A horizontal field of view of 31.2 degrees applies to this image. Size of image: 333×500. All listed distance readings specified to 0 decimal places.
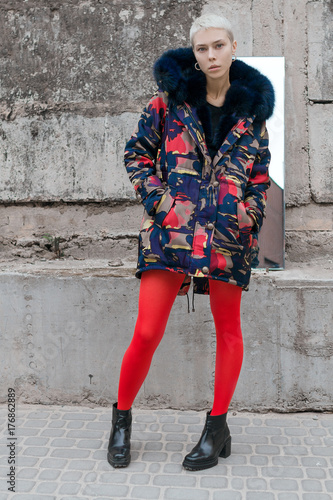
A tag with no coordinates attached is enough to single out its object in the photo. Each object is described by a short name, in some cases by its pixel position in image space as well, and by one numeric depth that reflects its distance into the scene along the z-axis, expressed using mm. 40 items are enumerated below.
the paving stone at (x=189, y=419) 3309
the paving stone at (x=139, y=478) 2574
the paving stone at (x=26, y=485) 2504
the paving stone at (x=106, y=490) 2467
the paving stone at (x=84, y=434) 3074
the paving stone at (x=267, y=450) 2881
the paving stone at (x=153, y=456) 2793
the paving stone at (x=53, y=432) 3104
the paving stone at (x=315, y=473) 2634
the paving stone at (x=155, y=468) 2673
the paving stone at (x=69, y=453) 2834
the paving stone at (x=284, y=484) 2521
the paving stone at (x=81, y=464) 2705
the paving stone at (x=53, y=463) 2727
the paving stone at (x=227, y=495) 2443
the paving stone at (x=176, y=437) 3057
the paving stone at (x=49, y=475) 2607
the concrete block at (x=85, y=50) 3809
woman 2523
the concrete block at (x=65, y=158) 3824
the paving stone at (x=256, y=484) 2525
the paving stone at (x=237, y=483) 2527
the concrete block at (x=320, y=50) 3756
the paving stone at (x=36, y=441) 2975
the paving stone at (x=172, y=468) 2676
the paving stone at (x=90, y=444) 2941
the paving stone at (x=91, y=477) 2579
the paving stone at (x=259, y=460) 2768
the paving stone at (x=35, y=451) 2852
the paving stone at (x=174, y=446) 2918
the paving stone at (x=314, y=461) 2754
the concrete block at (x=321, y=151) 3768
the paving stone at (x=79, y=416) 3354
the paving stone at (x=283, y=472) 2641
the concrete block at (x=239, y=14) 3797
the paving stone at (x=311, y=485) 2518
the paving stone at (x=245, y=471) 2656
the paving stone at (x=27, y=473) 2627
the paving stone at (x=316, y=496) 2441
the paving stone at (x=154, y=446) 2916
